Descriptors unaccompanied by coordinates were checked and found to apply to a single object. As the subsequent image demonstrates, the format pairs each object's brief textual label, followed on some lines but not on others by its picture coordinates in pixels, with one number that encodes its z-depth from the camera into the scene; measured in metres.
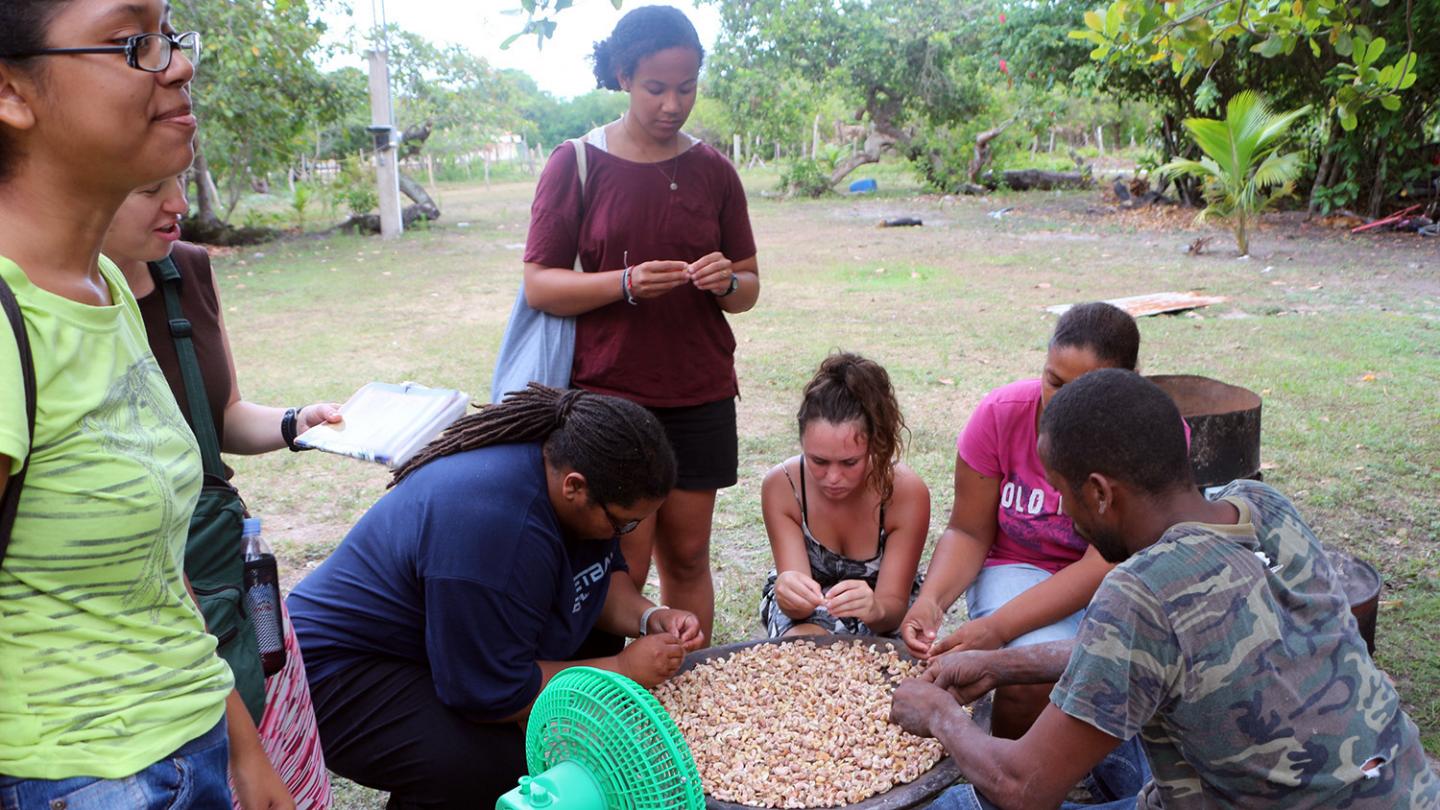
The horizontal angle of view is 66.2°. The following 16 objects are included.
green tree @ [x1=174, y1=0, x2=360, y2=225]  12.62
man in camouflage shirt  1.74
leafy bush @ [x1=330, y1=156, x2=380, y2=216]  17.91
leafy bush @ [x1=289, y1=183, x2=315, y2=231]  18.41
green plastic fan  1.75
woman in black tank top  3.01
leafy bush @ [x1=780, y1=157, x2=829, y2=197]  22.23
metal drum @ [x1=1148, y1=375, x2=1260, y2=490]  3.22
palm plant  11.87
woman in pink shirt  2.82
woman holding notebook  1.86
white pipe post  16.25
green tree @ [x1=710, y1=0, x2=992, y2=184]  22.86
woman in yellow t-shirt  1.17
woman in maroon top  2.97
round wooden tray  2.06
